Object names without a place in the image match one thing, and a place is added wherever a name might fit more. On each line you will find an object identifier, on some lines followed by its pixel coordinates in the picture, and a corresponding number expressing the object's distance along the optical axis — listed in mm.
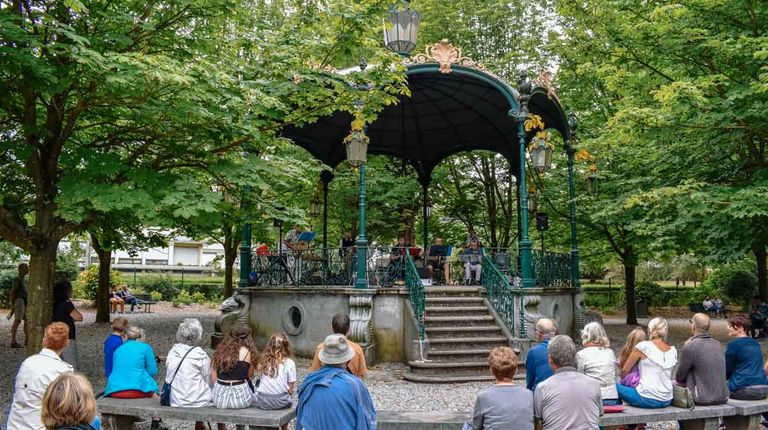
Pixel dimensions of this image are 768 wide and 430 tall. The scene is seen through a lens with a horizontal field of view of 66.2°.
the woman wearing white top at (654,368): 5984
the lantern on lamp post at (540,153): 13852
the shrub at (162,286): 34844
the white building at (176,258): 59712
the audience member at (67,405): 3123
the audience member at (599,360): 5836
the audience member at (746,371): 6520
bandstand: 11852
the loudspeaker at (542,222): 16000
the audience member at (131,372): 6207
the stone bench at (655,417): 5754
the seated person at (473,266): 14695
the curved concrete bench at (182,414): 5598
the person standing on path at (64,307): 8977
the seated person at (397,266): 13250
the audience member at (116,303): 27281
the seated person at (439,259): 15555
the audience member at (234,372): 5871
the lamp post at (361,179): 12234
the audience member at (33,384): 4641
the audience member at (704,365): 6102
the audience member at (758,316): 18234
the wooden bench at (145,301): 28344
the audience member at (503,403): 4141
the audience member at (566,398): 4332
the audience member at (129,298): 28030
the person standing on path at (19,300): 13539
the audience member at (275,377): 5840
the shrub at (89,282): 30831
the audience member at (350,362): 5883
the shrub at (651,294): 33316
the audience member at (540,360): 5699
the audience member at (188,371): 5938
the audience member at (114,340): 6902
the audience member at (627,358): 6091
